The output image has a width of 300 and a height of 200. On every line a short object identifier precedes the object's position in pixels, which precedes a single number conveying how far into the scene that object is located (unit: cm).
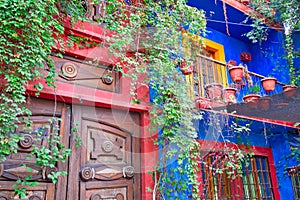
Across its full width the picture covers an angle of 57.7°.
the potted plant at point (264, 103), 372
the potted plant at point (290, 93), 341
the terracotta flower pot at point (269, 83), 531
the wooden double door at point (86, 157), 294
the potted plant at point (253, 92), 506
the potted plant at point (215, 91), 487
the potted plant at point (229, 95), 486
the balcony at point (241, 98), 358
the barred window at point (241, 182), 478
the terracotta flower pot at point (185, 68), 392
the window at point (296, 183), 565
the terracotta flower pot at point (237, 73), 504
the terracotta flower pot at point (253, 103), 387
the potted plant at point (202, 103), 430
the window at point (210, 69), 552
